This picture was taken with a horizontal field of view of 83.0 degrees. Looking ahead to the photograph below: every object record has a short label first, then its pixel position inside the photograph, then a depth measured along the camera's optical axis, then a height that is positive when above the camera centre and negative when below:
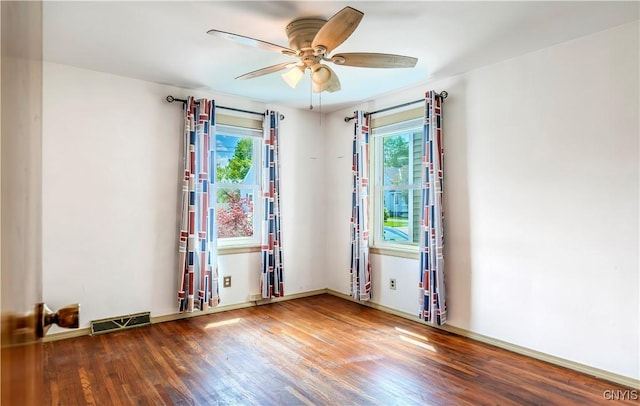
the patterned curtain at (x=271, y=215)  4.19 -0.10
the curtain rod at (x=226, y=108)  3.62 +1.09
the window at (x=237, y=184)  4.12 +0.25
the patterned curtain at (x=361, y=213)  4.12 -0.08
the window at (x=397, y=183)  3.84 +0.25
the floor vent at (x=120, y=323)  3.27 -1.08
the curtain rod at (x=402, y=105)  3.41 +1.06
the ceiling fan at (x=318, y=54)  2.02 +0.96
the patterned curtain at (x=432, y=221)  3.33 -0.14
